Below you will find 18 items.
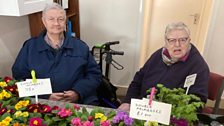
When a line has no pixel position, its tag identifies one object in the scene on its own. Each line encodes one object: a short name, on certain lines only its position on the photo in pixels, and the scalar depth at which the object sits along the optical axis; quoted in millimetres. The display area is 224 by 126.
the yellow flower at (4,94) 1054
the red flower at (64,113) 923
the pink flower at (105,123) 860
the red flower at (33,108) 978
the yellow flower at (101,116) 909
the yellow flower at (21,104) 990
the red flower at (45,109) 972
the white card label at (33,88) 988
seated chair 1422
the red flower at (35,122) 857
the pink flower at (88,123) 848
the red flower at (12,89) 1120
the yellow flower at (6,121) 864
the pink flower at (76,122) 859
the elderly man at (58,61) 1537
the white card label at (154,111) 770
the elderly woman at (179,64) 1302
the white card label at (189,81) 1106
